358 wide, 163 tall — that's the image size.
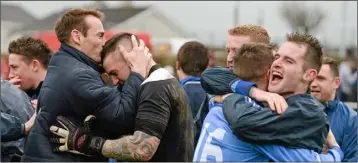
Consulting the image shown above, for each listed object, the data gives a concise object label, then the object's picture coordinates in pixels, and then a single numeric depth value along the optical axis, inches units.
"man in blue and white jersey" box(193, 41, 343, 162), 276.2
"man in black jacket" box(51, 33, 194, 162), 321.1
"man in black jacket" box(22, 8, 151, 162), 327.9
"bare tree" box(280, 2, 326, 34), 4084.6
